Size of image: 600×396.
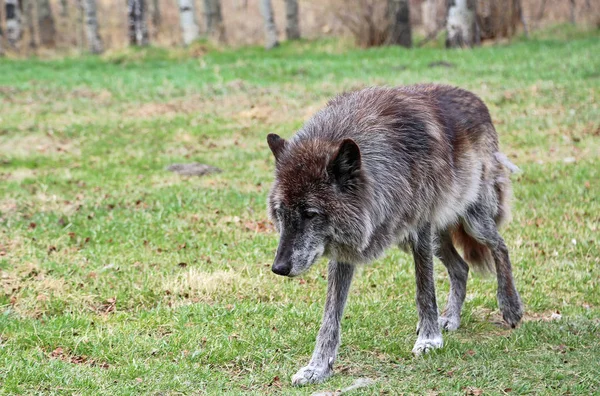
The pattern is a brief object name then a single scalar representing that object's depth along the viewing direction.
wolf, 5.03
